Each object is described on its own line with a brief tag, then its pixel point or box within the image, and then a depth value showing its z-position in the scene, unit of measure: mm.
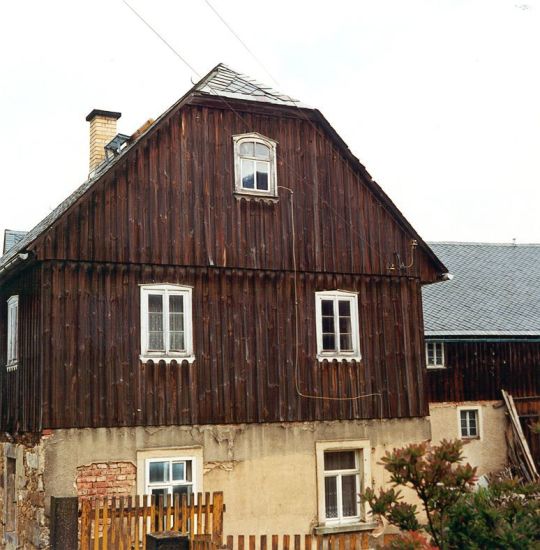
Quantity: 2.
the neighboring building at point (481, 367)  30109
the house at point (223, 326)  16078
